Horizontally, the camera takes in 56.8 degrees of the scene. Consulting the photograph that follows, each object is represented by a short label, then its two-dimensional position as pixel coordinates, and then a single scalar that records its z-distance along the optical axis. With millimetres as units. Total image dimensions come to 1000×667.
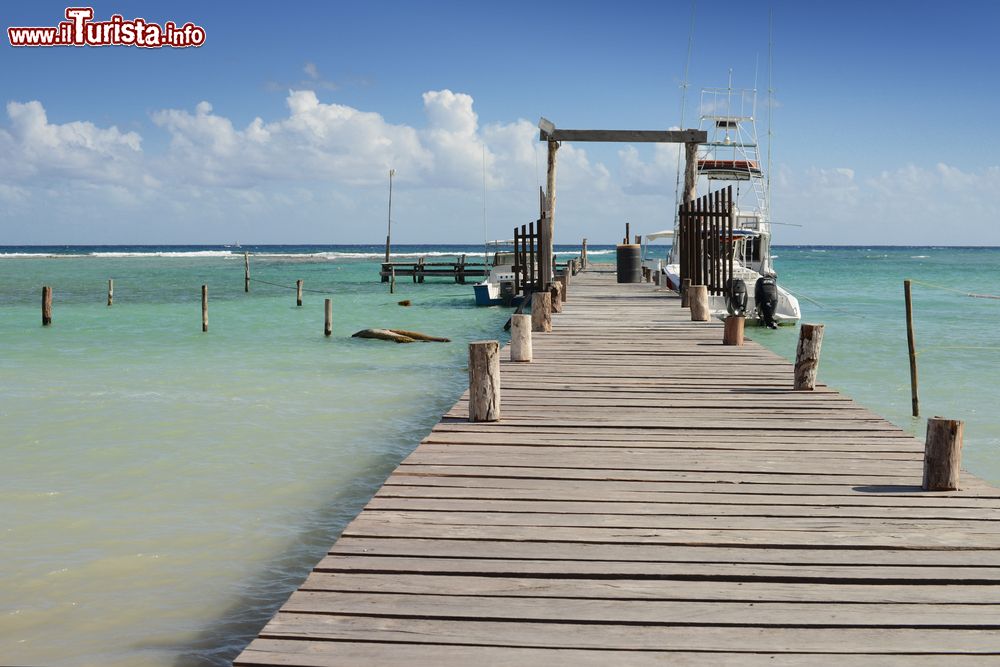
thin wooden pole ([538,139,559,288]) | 21484
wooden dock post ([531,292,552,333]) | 15211
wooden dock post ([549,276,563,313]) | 18291
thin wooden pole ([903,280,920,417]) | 13017
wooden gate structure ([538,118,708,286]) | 23172
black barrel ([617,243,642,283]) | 29625
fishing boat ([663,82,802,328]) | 22812
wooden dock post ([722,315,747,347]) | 13367
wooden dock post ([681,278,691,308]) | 19859
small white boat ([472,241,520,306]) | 36781
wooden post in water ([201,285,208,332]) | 27594
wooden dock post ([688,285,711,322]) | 16656
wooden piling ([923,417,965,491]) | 5820
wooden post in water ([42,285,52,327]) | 29547
